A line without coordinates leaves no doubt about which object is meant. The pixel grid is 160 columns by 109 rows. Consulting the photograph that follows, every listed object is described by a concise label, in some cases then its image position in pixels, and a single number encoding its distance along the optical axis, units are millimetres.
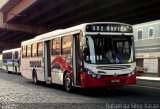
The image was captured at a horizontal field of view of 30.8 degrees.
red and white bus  11234
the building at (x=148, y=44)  38935
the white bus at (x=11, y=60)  30484
